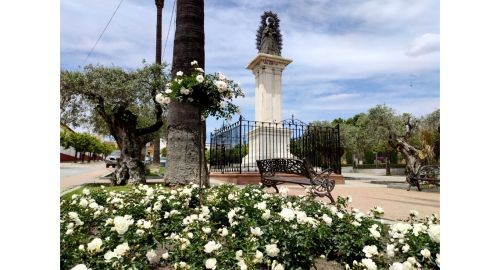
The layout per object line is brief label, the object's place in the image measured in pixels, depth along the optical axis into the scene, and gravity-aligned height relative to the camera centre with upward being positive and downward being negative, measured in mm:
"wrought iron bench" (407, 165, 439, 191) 9898 -926
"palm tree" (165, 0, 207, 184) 8633 +704
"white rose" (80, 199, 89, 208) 4042 -723
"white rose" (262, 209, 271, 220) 3164 -676
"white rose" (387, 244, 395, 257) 2615 -842
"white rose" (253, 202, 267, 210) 3287 -619
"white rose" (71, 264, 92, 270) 1854 -691
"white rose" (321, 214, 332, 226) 3037 -700
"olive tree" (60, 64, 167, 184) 11672 +1725
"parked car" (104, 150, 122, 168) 29594 -1348
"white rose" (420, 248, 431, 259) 2373 -779
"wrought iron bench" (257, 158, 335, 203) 6146 -646
